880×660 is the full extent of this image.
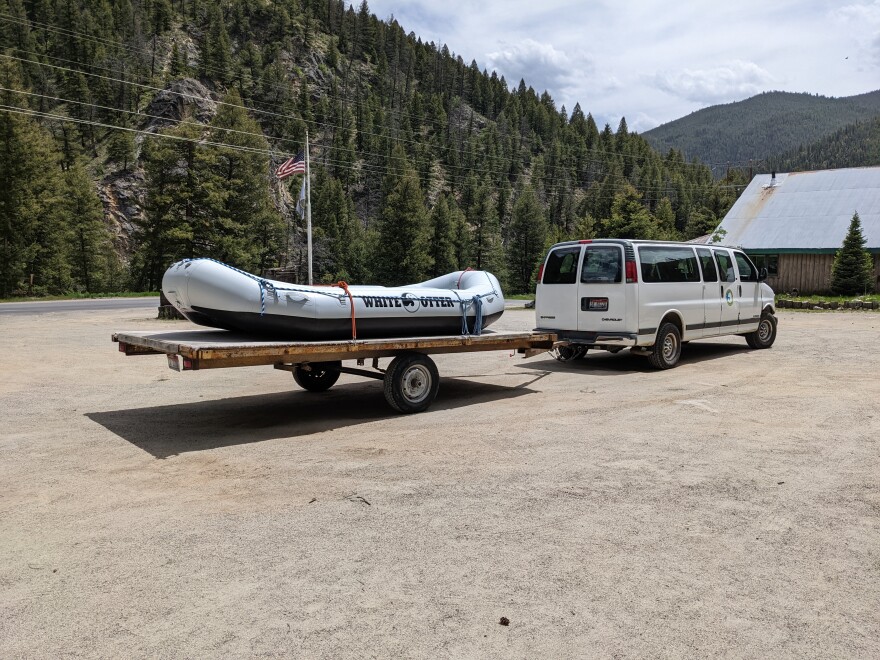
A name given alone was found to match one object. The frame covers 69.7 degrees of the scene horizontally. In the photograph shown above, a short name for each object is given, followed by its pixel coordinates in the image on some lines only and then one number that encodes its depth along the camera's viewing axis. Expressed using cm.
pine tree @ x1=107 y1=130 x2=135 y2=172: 10456
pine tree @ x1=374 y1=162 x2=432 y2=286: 7188
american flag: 3291
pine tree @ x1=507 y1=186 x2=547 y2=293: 8627
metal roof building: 3325
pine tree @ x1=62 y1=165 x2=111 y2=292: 5547
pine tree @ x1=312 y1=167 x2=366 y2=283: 8275
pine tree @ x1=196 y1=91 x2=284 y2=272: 4884
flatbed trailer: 627
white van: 1082
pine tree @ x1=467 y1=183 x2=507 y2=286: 8632
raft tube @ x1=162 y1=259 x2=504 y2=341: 677
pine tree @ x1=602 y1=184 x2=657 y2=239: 5972
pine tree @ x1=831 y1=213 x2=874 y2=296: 3012
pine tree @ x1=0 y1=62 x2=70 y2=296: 4425
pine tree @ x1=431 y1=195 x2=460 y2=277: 7694
